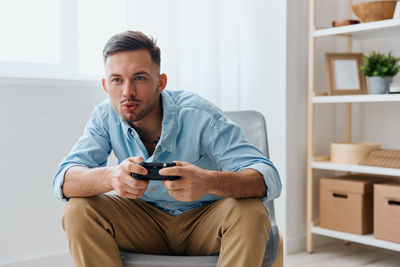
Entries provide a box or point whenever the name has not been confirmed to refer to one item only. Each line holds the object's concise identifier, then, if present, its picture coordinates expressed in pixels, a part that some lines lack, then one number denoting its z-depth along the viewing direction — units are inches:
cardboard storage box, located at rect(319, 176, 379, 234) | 89.9
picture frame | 95.3
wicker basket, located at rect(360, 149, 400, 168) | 85.1
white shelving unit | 84.8
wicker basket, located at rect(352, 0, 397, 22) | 84.7
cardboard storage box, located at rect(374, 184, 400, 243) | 83.4
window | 79.4
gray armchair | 47.0
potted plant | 87.4
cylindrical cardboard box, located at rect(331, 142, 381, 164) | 91.2
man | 45.9
